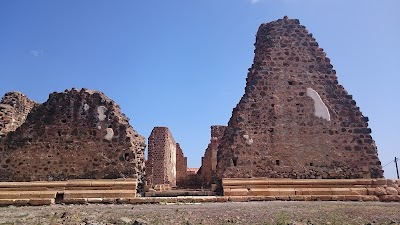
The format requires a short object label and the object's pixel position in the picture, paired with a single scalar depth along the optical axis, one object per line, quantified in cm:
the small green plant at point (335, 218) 574
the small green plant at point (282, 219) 561
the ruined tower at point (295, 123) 1101
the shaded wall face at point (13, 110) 1270
